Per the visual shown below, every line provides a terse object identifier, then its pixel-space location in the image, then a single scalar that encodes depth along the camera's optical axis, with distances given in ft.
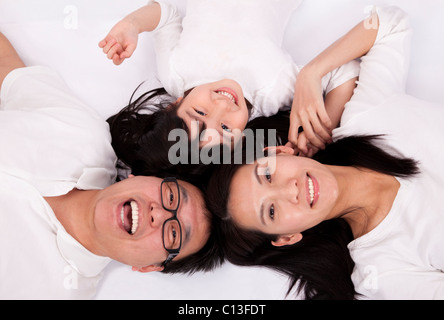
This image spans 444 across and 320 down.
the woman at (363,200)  3.35
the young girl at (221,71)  4.06
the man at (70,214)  3.35
